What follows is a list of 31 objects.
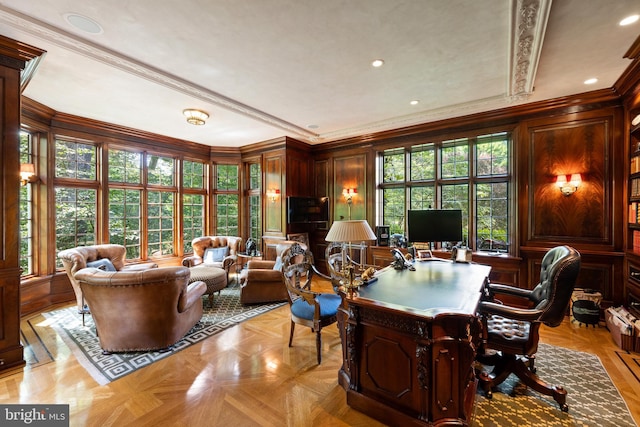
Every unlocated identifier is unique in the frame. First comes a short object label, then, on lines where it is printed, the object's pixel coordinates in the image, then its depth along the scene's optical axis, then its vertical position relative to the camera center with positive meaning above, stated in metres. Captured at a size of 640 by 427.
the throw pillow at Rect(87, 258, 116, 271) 3.66 -0.69
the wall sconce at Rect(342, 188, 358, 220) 5.68 +0.40
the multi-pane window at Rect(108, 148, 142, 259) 5.00 +0.28
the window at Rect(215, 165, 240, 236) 6.52 +0.35
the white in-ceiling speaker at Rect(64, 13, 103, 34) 2.13 +1.59
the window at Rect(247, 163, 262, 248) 6.27 +0.27
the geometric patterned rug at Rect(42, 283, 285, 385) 2.51 -1.43
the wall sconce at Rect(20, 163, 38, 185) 3.60 +0.60
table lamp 2.16 -0.17
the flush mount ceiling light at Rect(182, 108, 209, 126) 4.02 +1.51
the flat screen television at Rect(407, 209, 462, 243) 3.48 -0.16
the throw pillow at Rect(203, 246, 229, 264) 5.29 -0.81
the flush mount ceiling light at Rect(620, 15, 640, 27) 2.12 +1.55
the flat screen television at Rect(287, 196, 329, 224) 5.70 +0.11
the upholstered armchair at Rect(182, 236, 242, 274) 5.05 -0.75
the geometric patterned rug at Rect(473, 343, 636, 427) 1.87 -1.46
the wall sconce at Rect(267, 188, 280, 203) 5.85 +0.44
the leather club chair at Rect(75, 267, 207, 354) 2.56 -0.91
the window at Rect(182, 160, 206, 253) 6.02 +0.30
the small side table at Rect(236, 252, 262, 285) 6.02 -1.04
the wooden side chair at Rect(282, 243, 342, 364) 2.63 -0.97
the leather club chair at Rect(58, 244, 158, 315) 3.31 -0.62
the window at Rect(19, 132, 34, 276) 4.03 +0.00
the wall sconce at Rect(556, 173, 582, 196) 3.63 +0.40
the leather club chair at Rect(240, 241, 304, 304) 4.09 -1.12
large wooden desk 1.62 -0.90
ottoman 4.03 -0.97
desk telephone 2.81 -0.53
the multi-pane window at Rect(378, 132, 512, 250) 4.35 +0.54
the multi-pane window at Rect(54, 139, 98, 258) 4.41 +0.37
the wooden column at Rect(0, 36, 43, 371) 2.49 +0.22
